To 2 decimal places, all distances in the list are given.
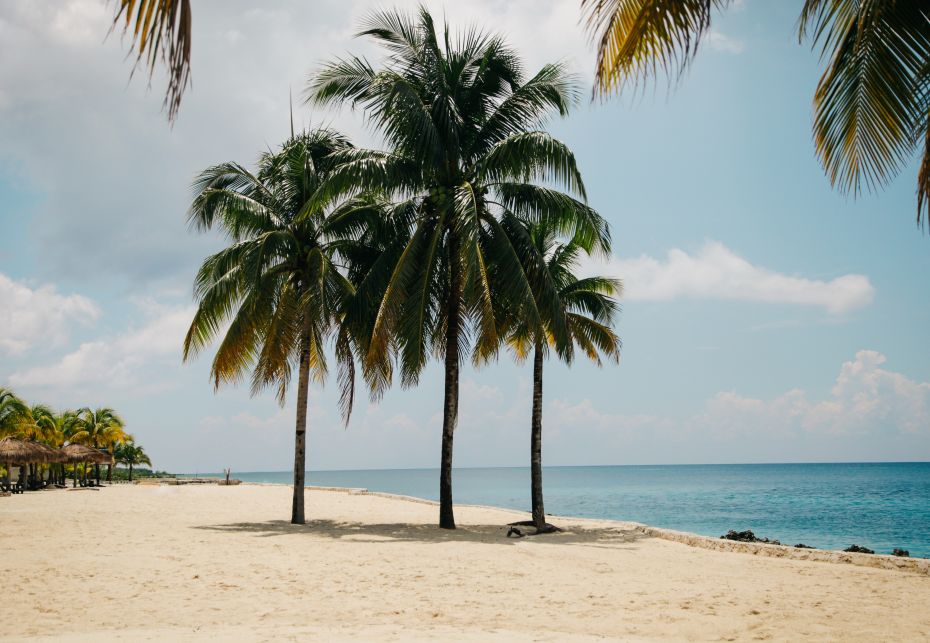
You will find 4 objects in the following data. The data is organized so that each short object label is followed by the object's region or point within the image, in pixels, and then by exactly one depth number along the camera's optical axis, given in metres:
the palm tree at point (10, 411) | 36.19
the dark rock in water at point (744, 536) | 19.22
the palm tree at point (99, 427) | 45.53
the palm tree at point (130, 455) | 61.03
